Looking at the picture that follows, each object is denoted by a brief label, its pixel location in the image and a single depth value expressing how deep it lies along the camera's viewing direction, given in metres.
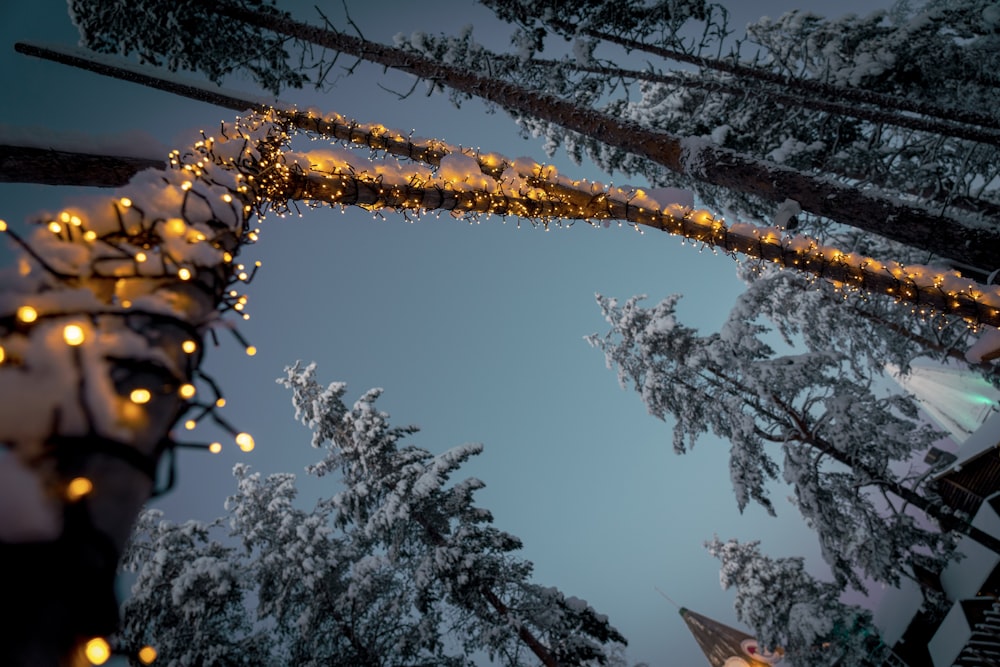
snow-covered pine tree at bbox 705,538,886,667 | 13.90
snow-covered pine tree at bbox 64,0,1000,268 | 5.07
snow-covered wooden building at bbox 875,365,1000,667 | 12.52
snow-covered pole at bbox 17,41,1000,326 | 4.71
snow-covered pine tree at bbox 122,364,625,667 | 10.74
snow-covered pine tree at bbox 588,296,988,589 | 11.37
